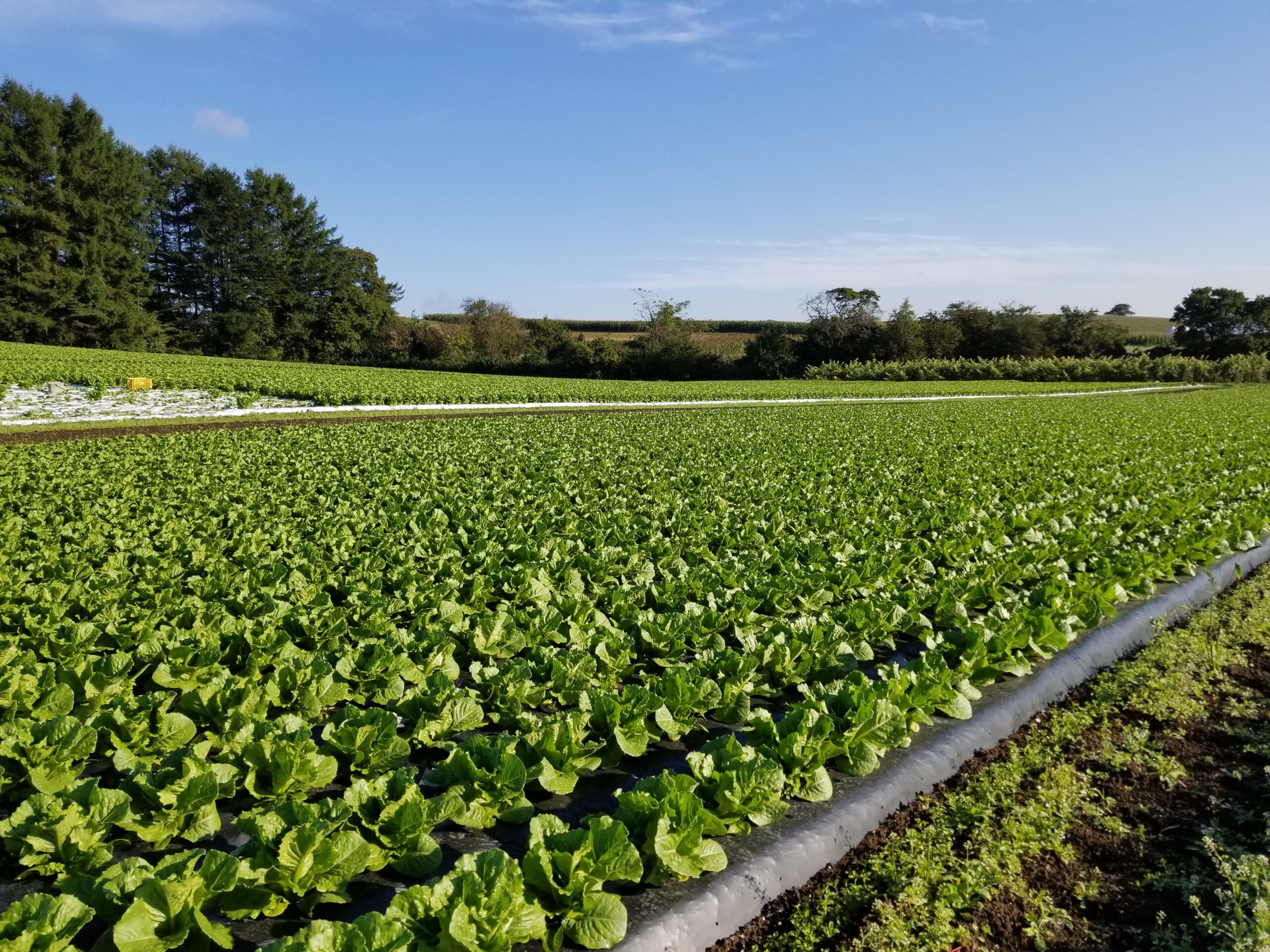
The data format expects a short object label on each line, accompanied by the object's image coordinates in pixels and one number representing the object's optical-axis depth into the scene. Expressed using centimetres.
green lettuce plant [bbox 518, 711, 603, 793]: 372
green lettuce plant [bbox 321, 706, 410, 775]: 377
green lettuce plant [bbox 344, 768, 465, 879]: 320
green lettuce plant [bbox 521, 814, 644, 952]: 281
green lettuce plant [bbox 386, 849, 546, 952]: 260
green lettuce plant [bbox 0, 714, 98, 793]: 357
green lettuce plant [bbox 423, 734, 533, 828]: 350
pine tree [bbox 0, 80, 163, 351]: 4775
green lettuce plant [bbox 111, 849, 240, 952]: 255
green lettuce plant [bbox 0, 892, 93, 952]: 246
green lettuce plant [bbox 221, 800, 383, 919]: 290
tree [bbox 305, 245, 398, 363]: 6256
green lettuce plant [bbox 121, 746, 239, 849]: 327
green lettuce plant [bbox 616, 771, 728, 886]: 312
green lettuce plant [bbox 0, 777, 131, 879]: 304
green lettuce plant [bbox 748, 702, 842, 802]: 379
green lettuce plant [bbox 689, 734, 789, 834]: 347
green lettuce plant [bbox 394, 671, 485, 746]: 413
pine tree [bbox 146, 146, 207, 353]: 5766
